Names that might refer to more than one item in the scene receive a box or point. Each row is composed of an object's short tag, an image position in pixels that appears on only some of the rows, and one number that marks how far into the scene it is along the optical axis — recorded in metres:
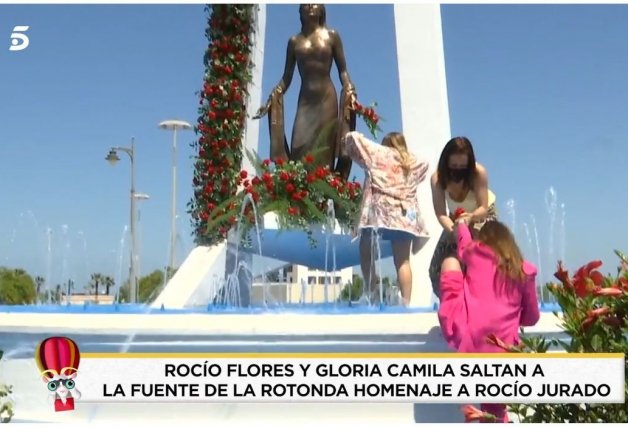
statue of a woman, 6.92
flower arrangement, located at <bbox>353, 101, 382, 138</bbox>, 6.82
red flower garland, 7.36
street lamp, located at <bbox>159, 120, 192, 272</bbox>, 11.73
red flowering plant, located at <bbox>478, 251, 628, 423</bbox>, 3.04
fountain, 3.97
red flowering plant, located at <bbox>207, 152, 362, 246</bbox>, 6.42
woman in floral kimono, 5.81
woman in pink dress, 3.77
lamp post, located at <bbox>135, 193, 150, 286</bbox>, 13.73
